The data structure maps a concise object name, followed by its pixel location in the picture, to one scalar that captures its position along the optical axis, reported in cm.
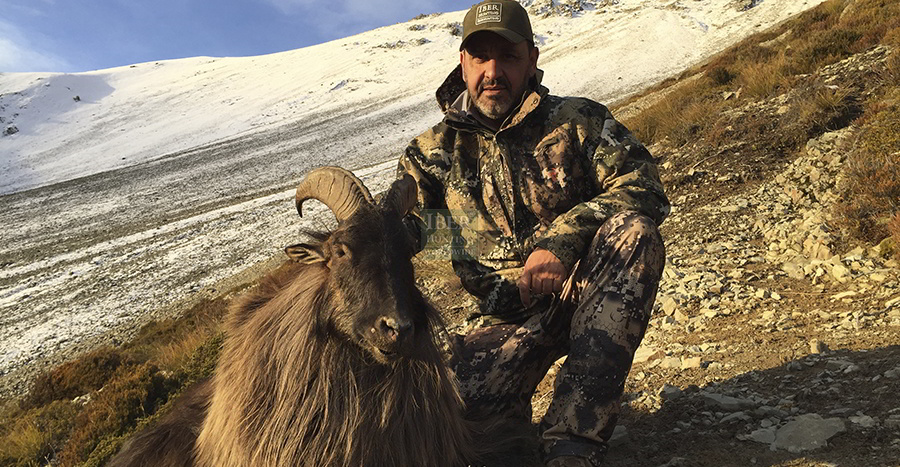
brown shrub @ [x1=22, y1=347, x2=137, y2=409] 835
